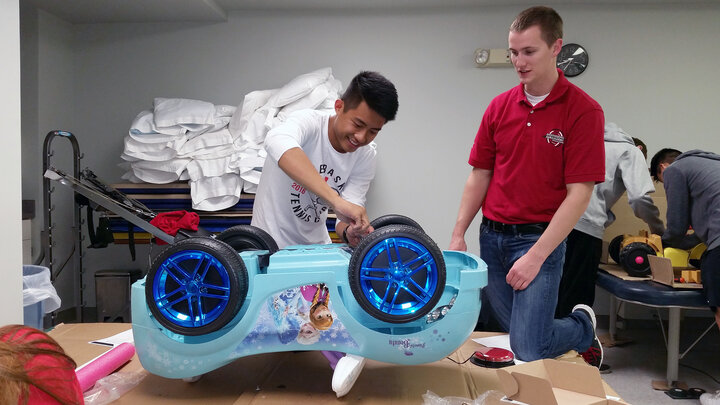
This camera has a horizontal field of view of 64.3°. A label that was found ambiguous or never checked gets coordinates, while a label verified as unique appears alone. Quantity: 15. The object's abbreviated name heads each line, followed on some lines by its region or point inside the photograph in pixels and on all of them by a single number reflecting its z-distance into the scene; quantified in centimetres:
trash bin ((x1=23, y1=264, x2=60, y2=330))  217
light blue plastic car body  128
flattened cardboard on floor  130
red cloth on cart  331
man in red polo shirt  172
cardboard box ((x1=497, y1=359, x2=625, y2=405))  109
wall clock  403
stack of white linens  358
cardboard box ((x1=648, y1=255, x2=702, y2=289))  285
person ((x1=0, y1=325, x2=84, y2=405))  76
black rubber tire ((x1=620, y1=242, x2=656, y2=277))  317
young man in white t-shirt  161
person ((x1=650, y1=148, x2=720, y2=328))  266
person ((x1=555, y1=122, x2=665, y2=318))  324
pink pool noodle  131
